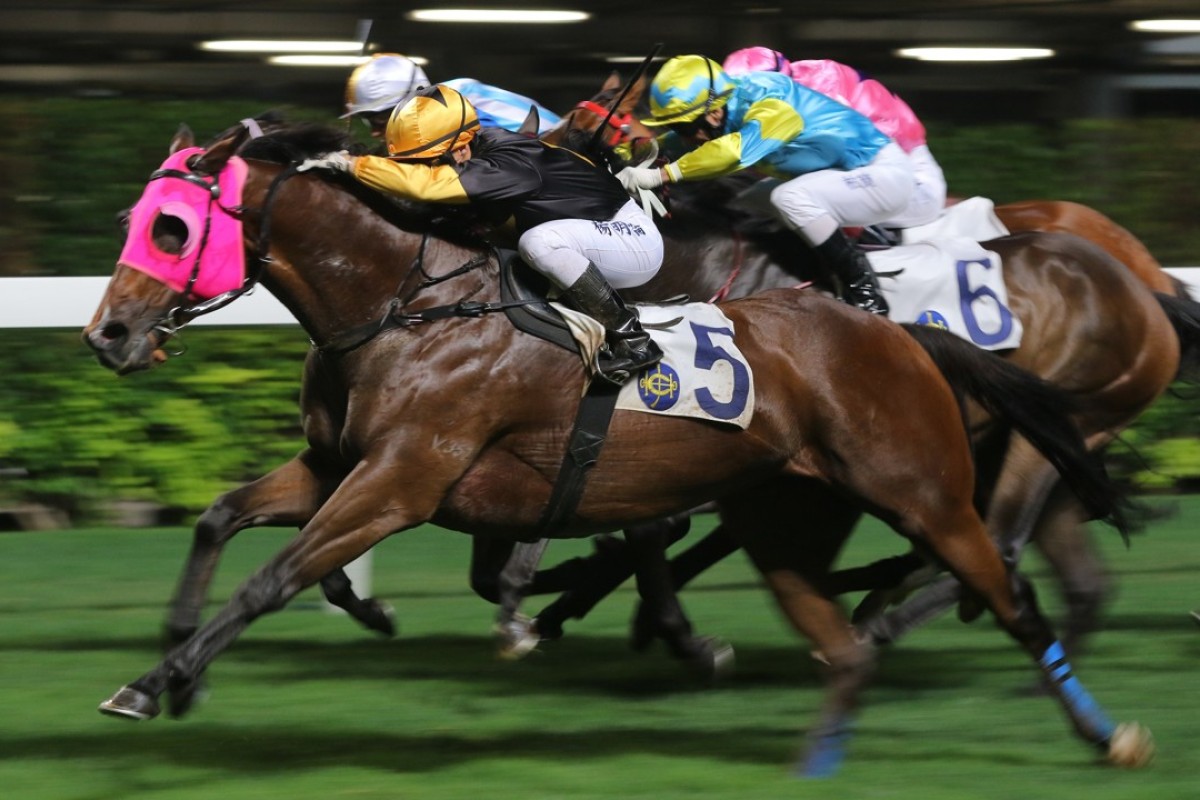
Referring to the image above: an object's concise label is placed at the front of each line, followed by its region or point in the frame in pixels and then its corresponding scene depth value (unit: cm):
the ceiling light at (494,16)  2077
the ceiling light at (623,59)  2145
